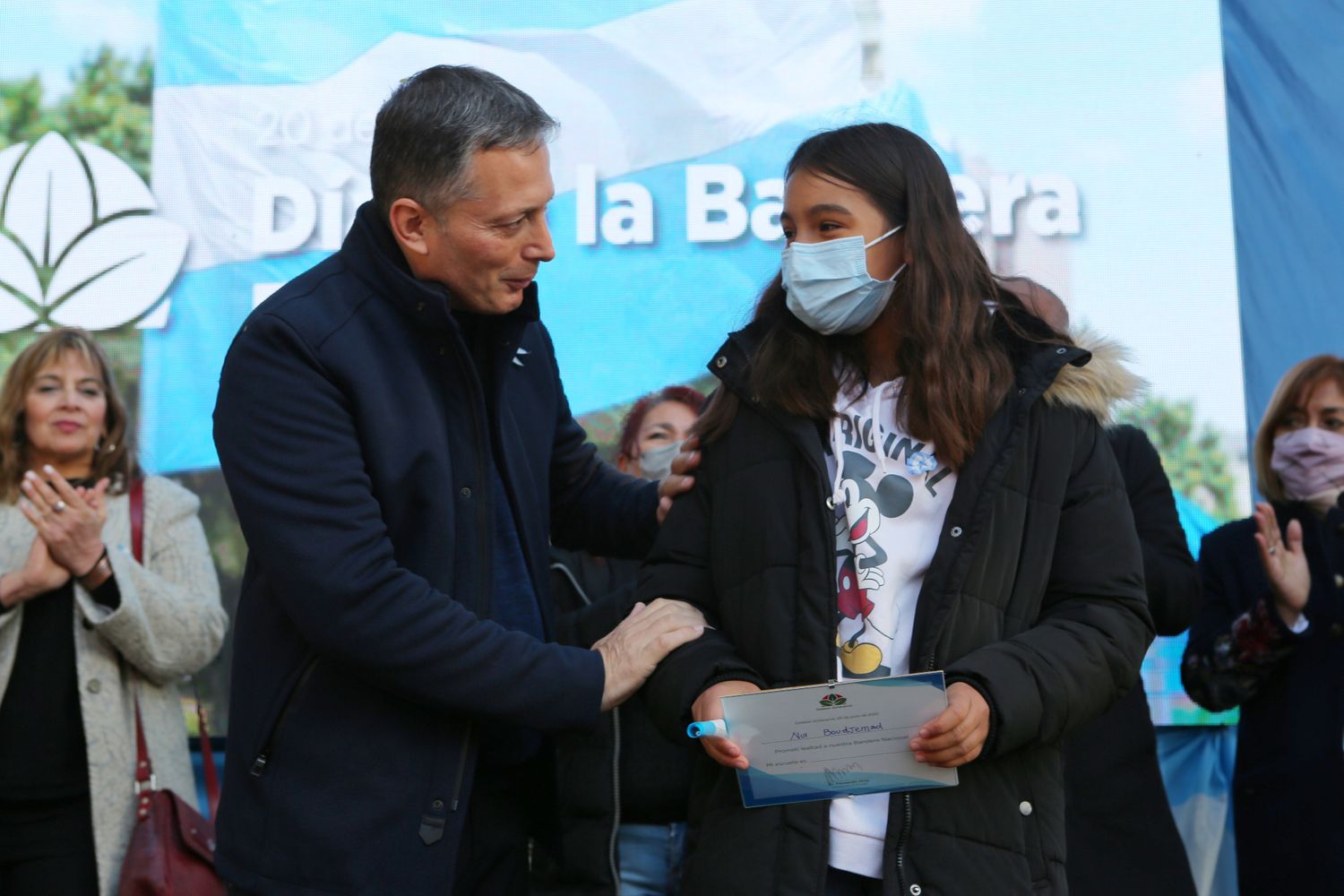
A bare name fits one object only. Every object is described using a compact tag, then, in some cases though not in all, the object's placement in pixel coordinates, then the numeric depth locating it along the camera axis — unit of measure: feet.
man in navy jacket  6.94
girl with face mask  6.81
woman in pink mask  12.07
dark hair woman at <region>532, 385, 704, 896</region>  9.68
